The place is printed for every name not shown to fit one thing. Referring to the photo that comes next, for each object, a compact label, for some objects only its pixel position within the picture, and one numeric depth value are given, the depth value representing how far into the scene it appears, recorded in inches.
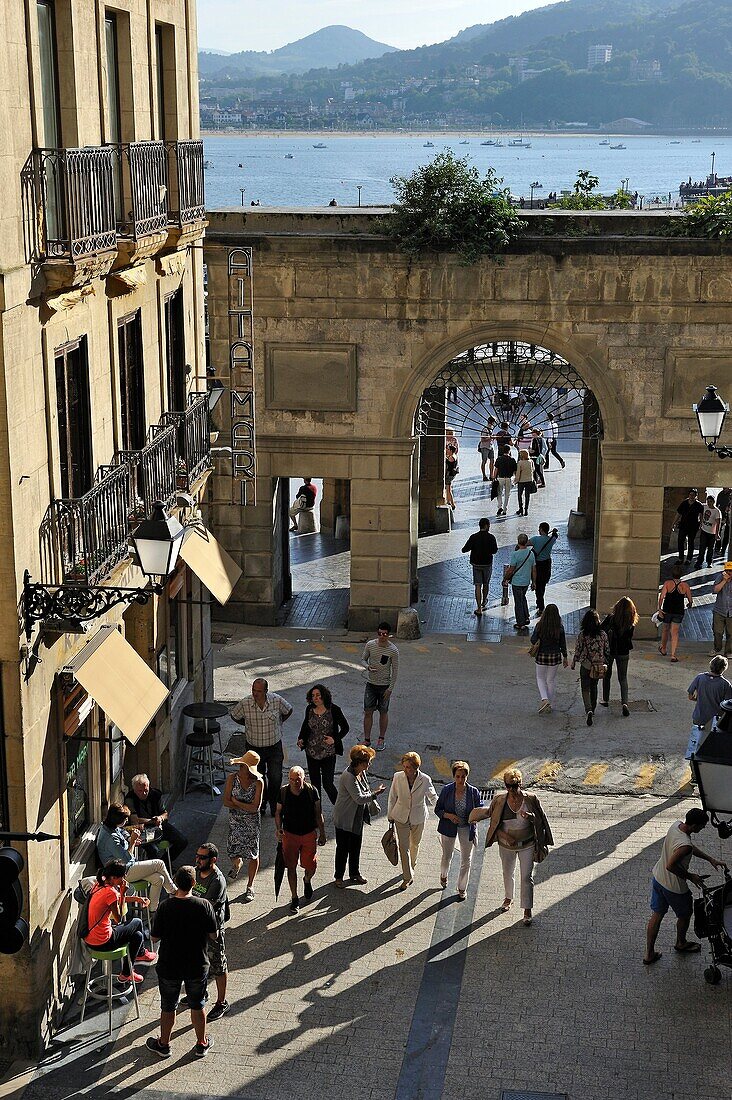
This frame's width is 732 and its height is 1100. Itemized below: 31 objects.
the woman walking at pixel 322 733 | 609.9
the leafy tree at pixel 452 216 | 859.4
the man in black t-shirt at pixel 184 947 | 447.8
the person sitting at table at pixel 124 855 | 502.6
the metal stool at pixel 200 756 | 654.5
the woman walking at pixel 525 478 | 1185.4
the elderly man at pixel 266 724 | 612.7
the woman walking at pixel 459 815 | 551.2
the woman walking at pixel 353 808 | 553.3
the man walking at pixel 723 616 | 844.0
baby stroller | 493.4
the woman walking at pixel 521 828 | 531.8
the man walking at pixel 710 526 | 1042.7
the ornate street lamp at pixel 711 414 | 580.7
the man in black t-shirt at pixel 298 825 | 541.0
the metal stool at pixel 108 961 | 472.7
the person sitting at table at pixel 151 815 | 533.3
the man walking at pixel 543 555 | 916.0
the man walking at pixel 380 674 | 709.3
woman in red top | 467.8
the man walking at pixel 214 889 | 478.6
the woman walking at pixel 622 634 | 754.8
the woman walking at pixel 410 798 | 554.6
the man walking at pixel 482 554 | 938.7
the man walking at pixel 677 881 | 494.9
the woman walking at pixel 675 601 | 832.3
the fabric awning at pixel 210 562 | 631.2
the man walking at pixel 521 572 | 900.0
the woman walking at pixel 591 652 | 732.0
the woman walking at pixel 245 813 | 556.1
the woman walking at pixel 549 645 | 737.6
